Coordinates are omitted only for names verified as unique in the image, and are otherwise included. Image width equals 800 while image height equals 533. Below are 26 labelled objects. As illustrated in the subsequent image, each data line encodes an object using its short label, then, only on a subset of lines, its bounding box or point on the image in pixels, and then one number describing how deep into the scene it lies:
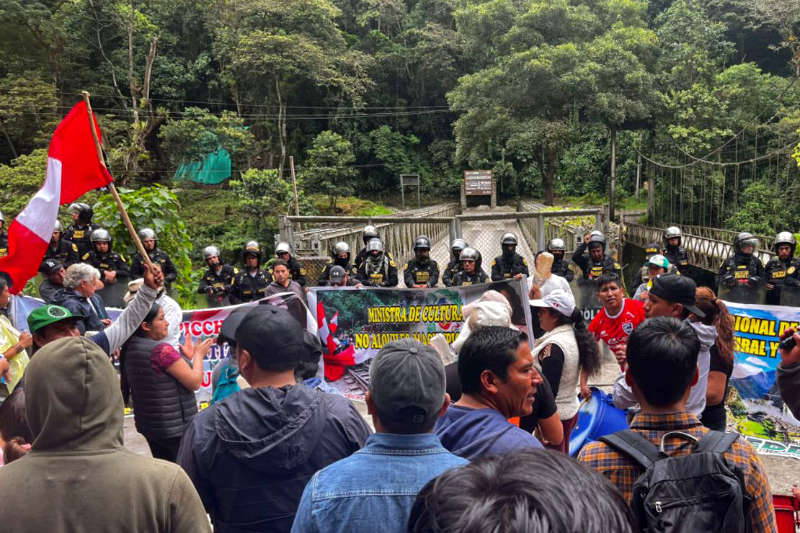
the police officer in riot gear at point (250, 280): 9.38
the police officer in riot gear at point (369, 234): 10.61
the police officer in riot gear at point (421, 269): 9.55
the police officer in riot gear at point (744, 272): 9.45
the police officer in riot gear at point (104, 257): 9.42
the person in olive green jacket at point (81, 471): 1.70
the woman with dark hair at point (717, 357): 3.69
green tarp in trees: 35.72
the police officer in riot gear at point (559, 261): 9.68
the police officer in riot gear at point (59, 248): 9.64
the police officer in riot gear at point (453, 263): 9.52
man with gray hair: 5.23
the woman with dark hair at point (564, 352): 3.75
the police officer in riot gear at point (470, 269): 9.02
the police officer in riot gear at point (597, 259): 9.41
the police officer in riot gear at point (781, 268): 9.02
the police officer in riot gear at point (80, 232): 9.86
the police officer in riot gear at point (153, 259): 9.70
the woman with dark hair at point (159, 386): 3.54
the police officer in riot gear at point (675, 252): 9.99
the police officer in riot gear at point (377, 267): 9.73
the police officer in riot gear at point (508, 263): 9.62
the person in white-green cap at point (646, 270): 8.44
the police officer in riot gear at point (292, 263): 9.86
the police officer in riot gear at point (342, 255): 9.94
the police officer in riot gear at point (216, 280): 9.71
